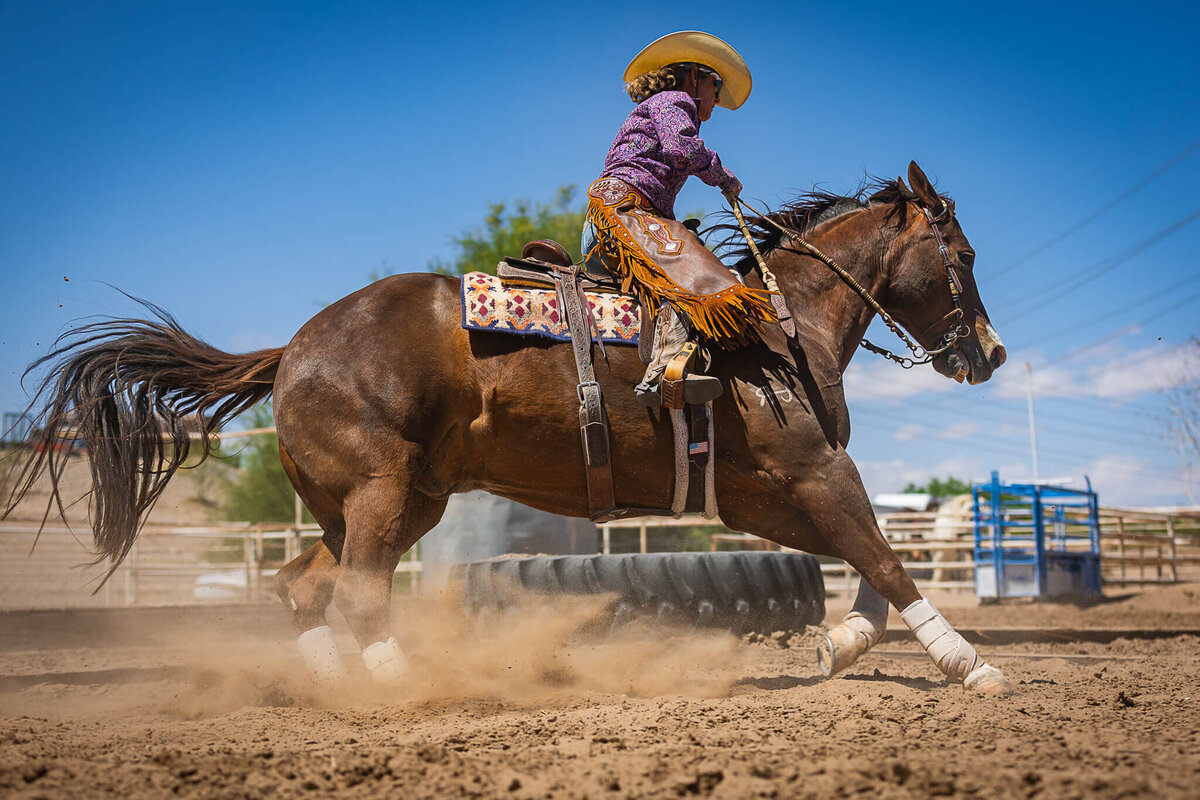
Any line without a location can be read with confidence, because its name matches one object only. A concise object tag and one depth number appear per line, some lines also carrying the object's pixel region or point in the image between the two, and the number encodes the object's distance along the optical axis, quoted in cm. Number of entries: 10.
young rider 417
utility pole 4609
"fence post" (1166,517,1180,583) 1850
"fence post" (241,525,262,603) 1446
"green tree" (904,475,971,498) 8019
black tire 668
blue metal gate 1449
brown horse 407
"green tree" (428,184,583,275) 3225
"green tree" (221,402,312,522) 3353
